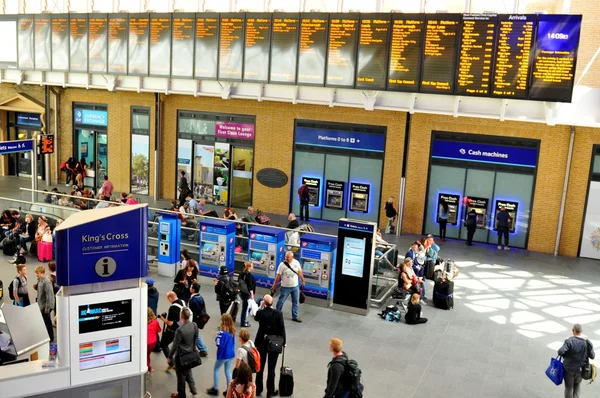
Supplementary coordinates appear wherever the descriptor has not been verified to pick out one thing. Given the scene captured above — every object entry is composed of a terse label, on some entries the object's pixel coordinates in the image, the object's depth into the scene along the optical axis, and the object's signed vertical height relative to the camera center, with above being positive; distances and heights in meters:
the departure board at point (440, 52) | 17.55 +2.53
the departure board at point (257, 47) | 19.95 +2.70
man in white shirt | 12.85 -3.05
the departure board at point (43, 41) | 23.95 +2.98
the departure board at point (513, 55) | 16.80 +2.46
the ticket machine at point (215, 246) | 15.60 -3.01
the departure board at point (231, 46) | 20.41 +2.74
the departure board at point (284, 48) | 19.52 +2.65
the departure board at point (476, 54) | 17.20 +2.49
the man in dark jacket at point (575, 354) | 9.80 -3.27
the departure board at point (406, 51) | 17.92 +2.56
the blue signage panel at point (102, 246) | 7.41 -1.55
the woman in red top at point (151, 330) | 9.92 -3.34
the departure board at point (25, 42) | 24.41 +2.96
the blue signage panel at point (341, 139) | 22.11 -0.17
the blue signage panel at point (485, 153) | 20.28 -0.33
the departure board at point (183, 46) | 21.22 +2.75
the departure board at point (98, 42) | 22.77 +2.91
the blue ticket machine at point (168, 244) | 16.02 -3.11
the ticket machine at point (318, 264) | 14.41 -3.08
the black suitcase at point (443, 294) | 14.54 -3.62
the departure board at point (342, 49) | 18.78 +2.62
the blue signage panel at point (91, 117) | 26.84 +0.13
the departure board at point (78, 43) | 23.17 +2.88
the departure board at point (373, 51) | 18.38 +2.56
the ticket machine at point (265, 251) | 15.07 -2.98
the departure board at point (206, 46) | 20.80 +2.74
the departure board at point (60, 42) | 23.56 +2.92
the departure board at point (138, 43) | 21.98 +2.85
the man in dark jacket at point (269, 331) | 9.83 -3.22
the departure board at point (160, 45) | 21.59 +2.78
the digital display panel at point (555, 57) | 16.36 +2.42
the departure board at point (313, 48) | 19.12 +2.65
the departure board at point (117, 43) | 22.38 +2.87
